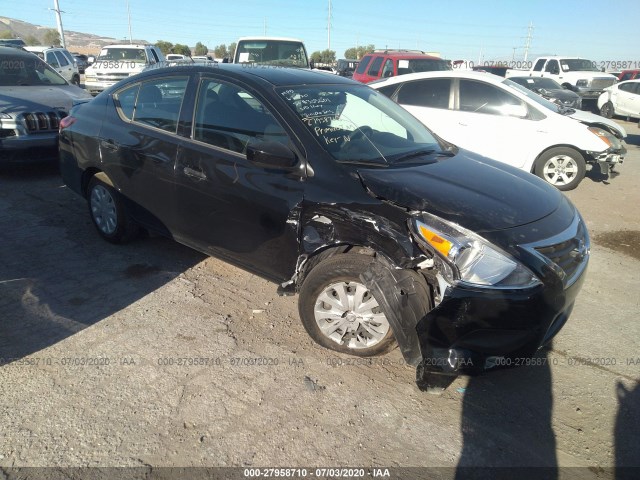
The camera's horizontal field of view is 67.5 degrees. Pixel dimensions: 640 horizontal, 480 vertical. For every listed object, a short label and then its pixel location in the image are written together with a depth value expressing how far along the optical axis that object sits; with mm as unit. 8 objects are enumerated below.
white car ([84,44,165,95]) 15250
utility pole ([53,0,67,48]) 35594
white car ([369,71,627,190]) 7258
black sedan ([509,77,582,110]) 14809
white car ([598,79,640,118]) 16031
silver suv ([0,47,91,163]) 6426
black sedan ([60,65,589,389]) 2641
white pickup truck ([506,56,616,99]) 18719
